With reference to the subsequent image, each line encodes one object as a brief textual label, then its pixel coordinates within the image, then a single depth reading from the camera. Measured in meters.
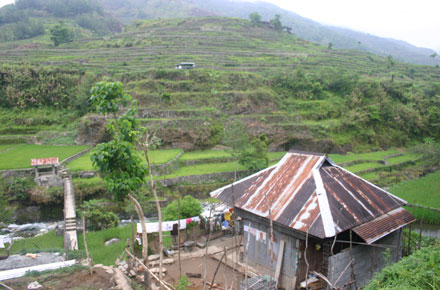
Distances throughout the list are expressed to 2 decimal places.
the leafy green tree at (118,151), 6.84
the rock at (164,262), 9.79
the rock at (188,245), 11.14
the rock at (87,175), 19.05
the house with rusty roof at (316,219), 8.01
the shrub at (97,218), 14.87
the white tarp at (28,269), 7.94
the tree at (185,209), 11.78
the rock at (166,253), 10.61
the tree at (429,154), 25.40
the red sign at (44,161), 17.53
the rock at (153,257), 10.19
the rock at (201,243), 11.39
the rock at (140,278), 8.49
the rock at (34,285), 7.06
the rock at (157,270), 9.26
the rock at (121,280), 7.53
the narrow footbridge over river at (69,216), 12.10
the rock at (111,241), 12.66
